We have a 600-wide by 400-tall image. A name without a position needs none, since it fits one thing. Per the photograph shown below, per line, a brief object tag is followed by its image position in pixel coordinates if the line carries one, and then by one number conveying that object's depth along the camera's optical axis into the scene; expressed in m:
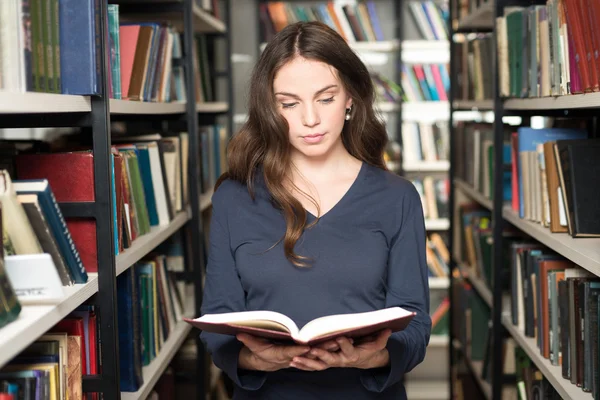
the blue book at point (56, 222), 1.35
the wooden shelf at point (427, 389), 4.57
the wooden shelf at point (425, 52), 4.49
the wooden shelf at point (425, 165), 4.52
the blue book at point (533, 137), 2.29
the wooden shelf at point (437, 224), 4.52
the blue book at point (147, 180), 2.22
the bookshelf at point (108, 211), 1.30
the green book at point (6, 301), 1.18
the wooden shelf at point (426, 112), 4.62
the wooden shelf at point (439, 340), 4.51
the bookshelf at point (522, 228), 1.84
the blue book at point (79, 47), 1.48
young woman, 1.60
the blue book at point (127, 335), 1.95
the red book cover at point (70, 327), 1.57
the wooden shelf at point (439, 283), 4.54
